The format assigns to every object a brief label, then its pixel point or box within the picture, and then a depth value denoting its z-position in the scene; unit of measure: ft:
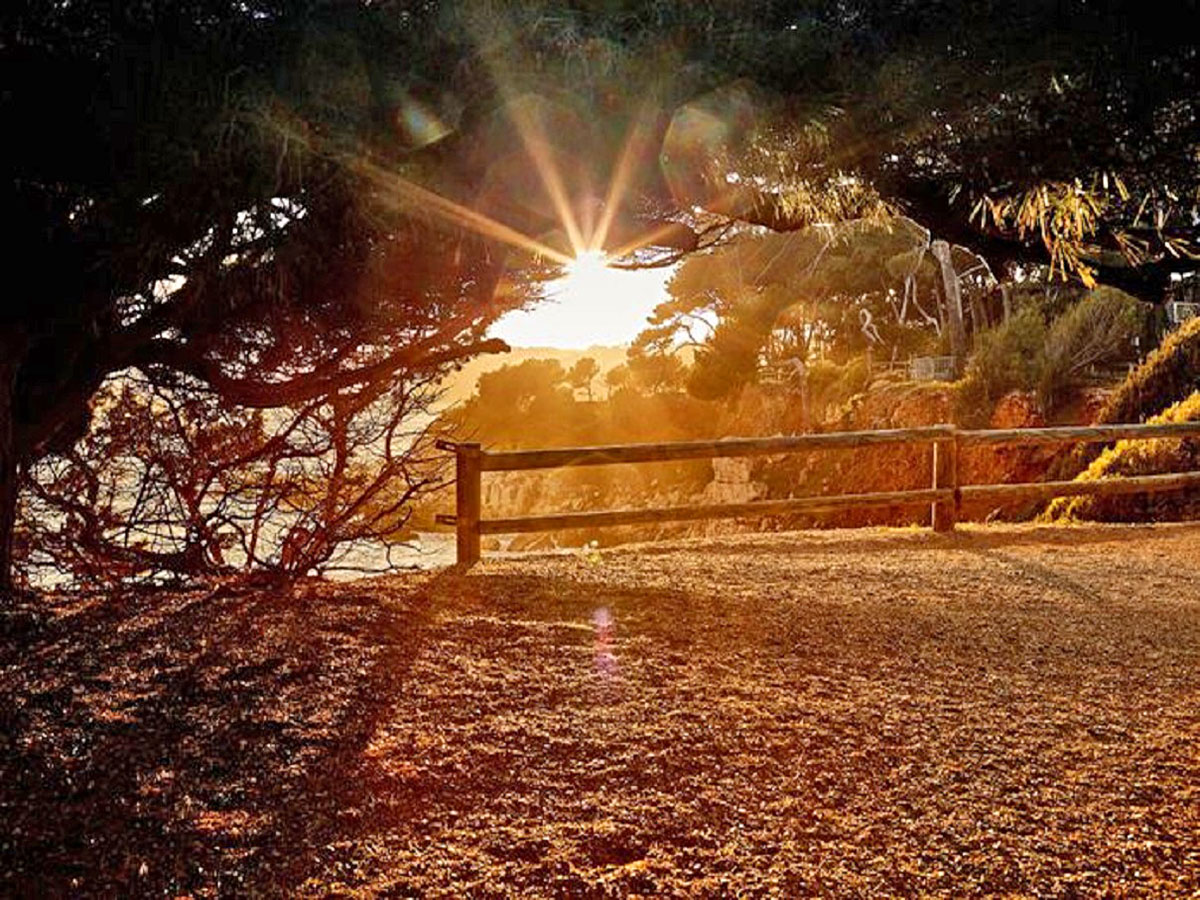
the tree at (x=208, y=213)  12.14
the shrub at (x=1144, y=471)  36.29
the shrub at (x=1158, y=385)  46.21
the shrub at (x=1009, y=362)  77.77
